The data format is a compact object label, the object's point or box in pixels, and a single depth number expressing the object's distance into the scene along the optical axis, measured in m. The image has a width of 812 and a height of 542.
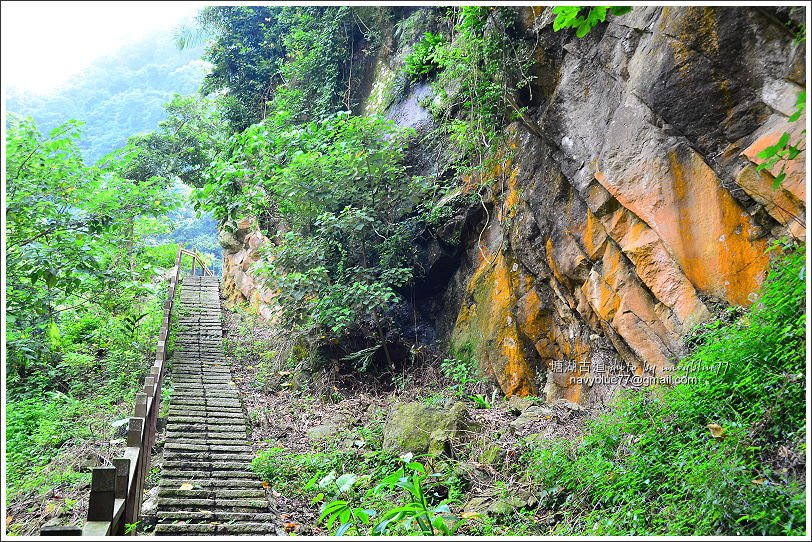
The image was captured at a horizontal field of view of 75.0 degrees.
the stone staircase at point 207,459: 5.69
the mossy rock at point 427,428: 6.38
